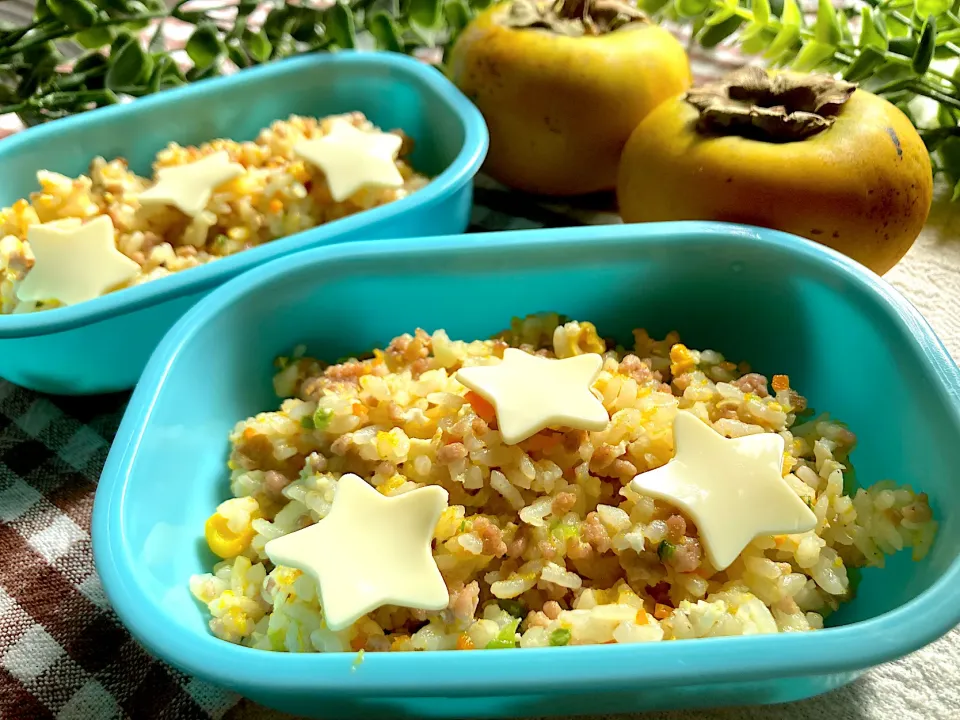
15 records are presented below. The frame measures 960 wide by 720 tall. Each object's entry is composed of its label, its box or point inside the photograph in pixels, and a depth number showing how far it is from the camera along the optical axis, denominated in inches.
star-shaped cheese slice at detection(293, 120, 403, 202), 8.7
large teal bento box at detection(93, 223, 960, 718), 4.7
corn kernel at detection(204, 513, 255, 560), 6.4
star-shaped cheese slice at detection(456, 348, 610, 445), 6.2
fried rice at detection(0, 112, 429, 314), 8.4
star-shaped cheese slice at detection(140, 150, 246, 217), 8.6
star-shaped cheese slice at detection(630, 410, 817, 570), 5.7
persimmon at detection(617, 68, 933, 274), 7.4
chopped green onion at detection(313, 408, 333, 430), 6.6
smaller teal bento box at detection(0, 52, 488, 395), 7.4
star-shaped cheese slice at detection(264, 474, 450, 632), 5.5
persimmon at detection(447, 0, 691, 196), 8.9
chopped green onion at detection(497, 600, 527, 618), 5.9
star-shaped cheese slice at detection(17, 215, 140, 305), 7.8
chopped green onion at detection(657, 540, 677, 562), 5.7
